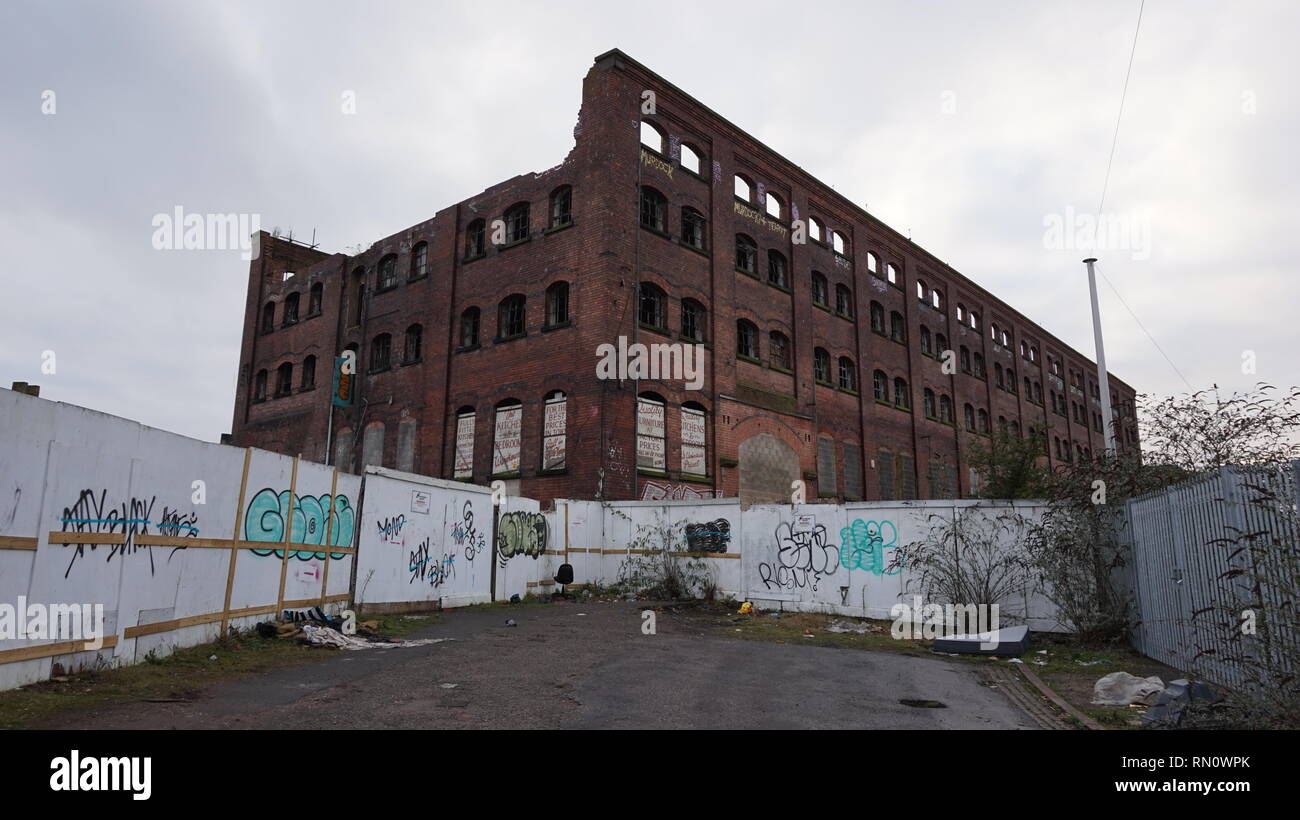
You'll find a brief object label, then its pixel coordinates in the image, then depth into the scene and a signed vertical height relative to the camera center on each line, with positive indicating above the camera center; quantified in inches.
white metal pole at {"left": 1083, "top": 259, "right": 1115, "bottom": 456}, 744.3 +205.7
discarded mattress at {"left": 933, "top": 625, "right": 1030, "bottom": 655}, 407.2 -51.0
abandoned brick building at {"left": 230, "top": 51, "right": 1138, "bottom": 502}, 781.9 +262.2
